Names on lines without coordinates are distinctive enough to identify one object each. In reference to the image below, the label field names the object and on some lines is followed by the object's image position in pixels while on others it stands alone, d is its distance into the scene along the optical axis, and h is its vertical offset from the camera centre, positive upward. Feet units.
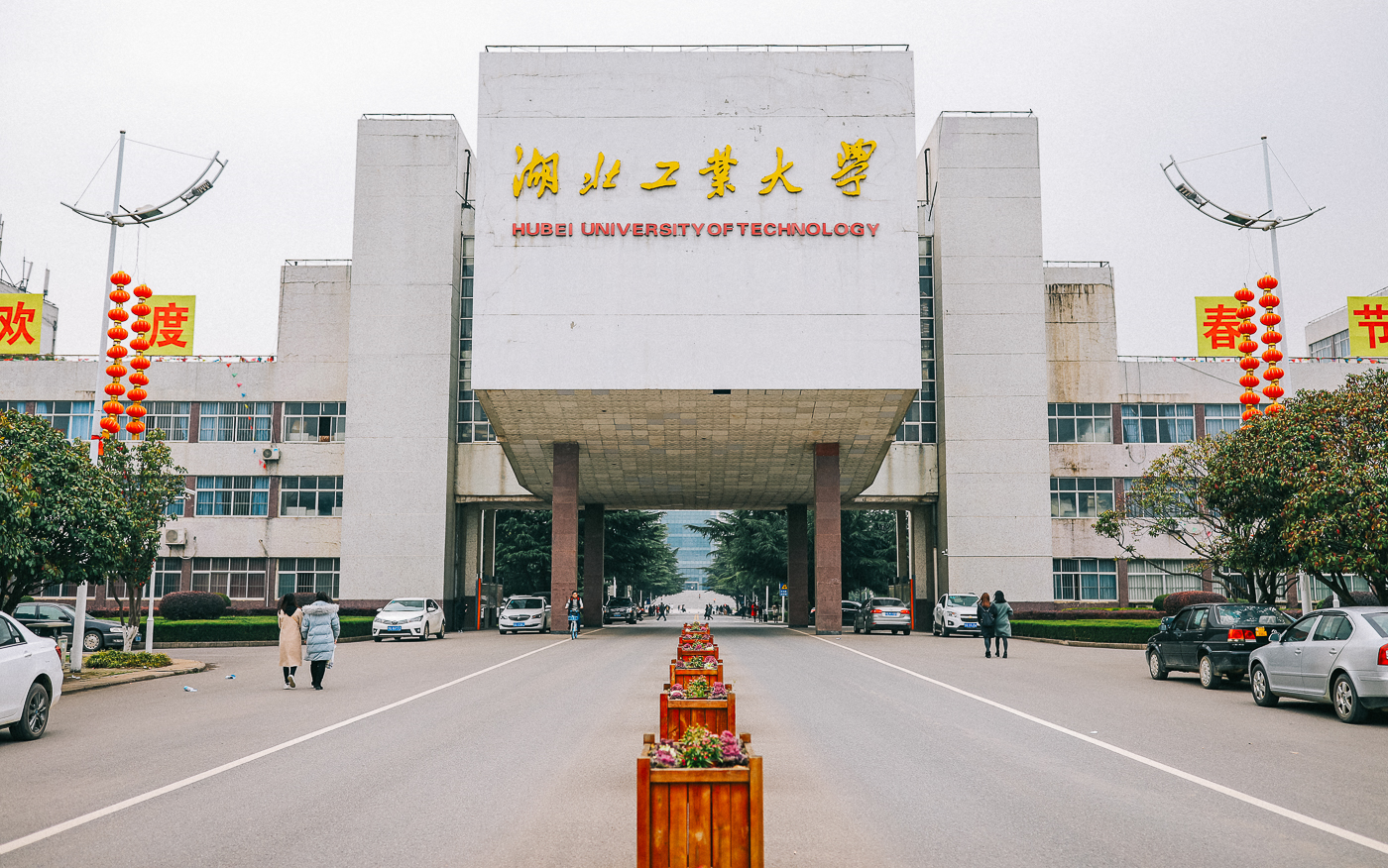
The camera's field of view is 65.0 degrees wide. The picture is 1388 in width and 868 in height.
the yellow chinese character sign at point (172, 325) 169.58 +36.42
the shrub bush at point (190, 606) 146.00 -6.11
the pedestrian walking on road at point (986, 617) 86.48 -4.16
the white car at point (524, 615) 144.77 -7.00
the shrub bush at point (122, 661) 73.56 -6.82
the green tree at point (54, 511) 58.70 +2.71
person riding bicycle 120.67 -5.42
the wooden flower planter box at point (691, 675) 40.93 -4.23
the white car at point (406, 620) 122.62 -6.60
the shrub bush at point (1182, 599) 144.87 -4.47
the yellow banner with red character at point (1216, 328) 166.40 +36.30
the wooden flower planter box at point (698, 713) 30.66 -4.25
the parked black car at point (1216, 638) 58.23 -3.95
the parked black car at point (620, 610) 213.42 -9.59
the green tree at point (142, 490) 74.18 +5.17
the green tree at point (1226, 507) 74.74 +4.59
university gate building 129.80 +28.06
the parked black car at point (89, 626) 100.53 -6.11
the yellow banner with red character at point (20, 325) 171.12 +36.87
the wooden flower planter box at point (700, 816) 17.85 -4.16
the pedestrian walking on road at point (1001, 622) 85.25 -4.47
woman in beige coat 59.31 -4.24
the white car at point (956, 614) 139.85 -6.38
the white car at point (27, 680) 37.76 -4.29
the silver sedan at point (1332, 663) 42.91 -4.06
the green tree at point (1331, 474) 61.26 +5.58
